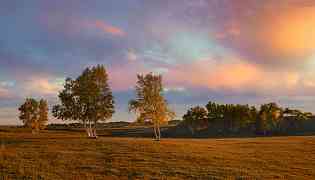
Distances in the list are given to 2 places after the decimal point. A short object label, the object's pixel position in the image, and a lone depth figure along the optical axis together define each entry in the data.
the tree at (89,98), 49.19
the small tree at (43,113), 80.50
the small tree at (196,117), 87.74
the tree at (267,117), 83.97
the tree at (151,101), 45.97
